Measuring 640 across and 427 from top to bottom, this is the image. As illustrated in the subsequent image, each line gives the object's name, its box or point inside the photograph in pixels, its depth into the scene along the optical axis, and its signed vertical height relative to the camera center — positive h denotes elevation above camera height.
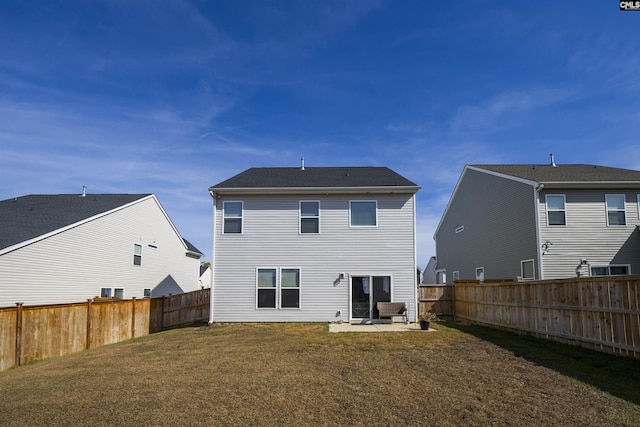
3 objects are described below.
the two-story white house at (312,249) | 16.50 +0.59
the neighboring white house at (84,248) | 14.98 +0.78
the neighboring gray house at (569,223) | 16.84 +1.63
